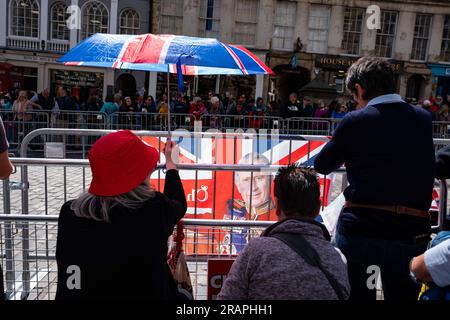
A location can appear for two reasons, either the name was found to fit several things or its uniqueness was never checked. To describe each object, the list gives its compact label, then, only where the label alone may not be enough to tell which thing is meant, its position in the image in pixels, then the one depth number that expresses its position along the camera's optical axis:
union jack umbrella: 3.40
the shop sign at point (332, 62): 25.59
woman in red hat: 2.02
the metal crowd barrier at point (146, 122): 11.41
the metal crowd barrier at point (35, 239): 3.20
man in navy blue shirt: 2.39
